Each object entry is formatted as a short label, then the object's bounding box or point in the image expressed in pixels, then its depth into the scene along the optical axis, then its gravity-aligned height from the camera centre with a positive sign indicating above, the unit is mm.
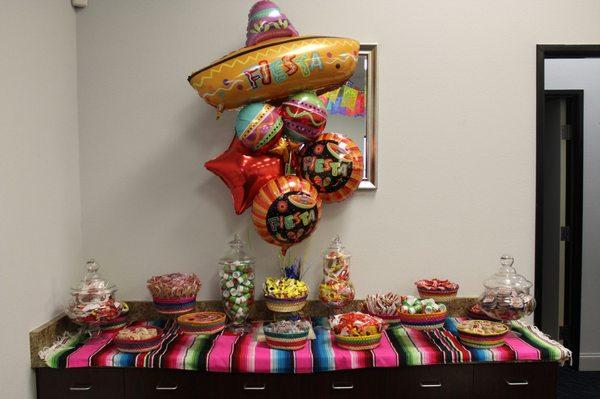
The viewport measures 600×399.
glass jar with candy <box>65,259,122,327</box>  2059 -482
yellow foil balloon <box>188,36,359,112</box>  2004 +435
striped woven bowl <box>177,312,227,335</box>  2141 -592
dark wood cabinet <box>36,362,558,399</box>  1947 -760
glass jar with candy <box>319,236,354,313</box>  2234 -431
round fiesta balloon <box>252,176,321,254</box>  2047 -111
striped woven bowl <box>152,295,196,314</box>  2216 -526
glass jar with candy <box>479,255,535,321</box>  2143 -487
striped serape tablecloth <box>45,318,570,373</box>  1919 -654
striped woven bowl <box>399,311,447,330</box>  2145 -580
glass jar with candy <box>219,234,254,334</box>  2189 -458
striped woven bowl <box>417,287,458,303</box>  2309 -513
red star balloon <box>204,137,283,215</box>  2131 +48
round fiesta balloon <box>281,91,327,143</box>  2059 +263
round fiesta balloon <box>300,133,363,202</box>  2182 +68
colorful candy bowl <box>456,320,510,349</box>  1991 -600
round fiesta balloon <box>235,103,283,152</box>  2027 +222
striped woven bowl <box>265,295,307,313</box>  2152 -513
